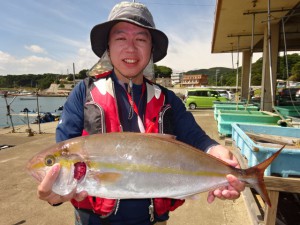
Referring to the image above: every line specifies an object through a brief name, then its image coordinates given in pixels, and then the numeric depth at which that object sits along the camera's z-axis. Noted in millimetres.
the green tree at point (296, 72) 73506
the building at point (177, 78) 123331
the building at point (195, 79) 157438
